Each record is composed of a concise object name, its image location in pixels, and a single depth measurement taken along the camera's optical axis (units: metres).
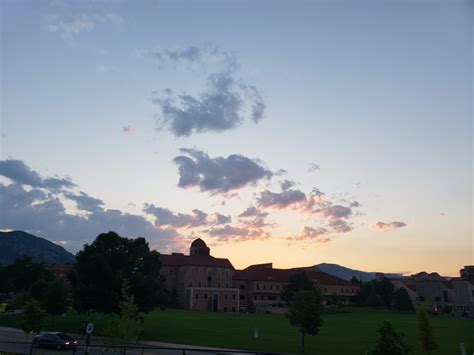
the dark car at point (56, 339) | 34.03
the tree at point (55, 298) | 55.41
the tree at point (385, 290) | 119.25
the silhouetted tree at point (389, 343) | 22.17
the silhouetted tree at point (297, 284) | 110.69
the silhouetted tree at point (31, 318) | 39.50
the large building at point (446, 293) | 111.50
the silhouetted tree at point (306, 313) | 37.84
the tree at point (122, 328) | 30.27
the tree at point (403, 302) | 110.69
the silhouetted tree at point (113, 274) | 49.06
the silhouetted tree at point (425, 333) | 33.38
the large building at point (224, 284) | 116.44
